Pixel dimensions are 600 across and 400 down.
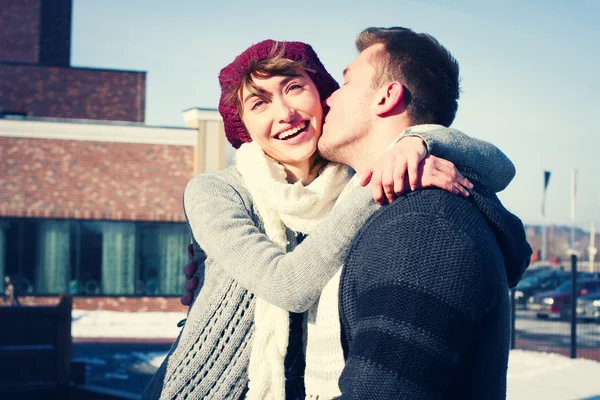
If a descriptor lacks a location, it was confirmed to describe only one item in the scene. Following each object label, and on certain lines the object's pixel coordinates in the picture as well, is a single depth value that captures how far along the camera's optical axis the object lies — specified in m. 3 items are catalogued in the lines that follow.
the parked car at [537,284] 31.34
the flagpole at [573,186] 45.69
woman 2.33
